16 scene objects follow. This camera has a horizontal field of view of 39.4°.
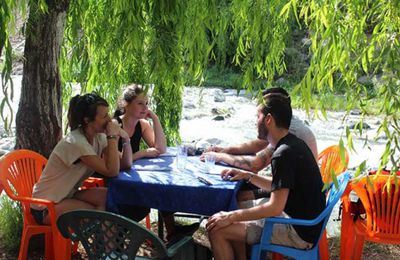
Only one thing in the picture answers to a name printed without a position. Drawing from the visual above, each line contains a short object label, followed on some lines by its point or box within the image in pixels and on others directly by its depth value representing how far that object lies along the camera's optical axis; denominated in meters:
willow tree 2.14
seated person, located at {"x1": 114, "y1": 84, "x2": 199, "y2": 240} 4.20
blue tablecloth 3.22
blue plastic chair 3.06
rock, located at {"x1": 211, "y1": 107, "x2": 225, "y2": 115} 13.86
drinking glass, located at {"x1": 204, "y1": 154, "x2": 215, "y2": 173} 3.72
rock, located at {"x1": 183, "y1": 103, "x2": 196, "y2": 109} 14.57
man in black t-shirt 3.02
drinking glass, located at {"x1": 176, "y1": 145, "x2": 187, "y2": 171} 3.74
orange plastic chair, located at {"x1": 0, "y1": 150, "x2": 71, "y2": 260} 3.41
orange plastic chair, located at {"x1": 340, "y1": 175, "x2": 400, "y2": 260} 3.49
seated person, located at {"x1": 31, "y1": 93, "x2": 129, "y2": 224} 3.45
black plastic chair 2.51
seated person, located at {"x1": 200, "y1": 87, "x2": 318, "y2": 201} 3.84
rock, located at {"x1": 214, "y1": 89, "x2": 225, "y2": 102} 15.84
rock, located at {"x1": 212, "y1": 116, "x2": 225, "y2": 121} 13.29
